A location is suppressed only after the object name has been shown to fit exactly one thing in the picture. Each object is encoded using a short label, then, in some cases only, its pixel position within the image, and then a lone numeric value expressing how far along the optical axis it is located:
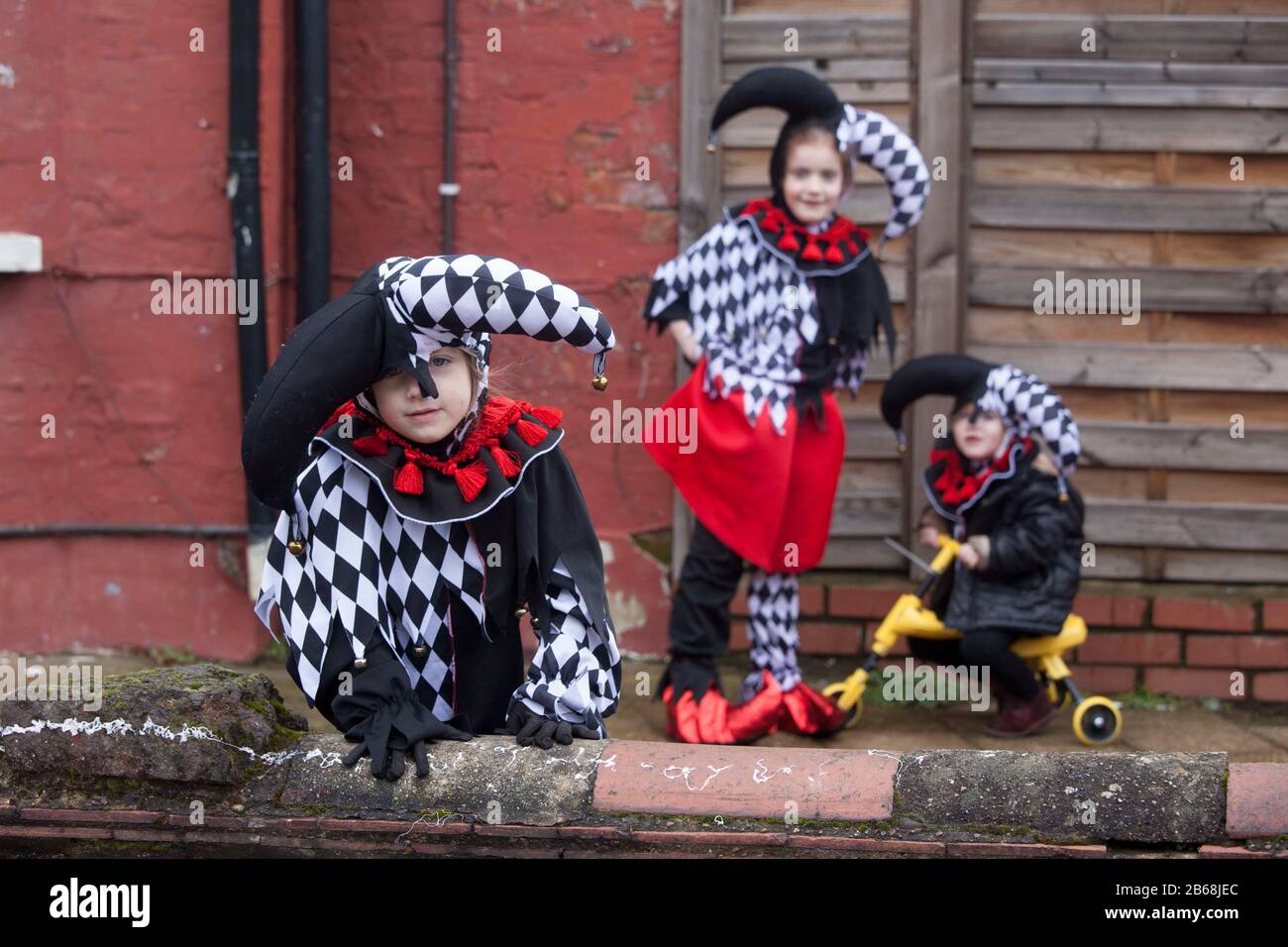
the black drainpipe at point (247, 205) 11.21
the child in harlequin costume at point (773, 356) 9.88
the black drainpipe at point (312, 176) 11.34
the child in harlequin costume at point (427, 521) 6.25
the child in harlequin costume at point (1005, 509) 10.05
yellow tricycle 10.24
